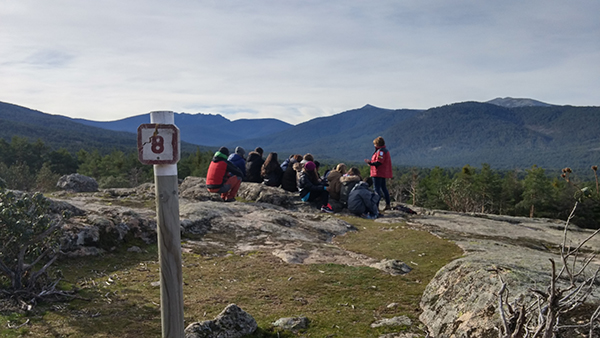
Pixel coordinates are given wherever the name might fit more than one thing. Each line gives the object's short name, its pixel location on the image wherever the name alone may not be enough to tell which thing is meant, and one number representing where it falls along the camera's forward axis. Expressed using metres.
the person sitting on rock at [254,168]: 19.38
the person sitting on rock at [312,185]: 16.06
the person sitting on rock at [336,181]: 17.11
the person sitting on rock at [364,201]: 15.18
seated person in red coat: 15.00
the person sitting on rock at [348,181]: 16.30
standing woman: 15.09
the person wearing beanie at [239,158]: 17.64
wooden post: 3.64
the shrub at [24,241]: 5.33
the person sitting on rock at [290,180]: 18.23
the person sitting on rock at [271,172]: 18.44
